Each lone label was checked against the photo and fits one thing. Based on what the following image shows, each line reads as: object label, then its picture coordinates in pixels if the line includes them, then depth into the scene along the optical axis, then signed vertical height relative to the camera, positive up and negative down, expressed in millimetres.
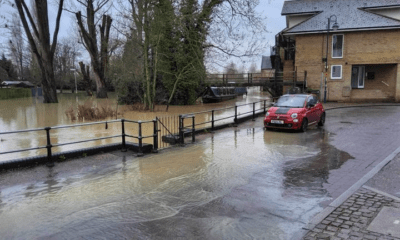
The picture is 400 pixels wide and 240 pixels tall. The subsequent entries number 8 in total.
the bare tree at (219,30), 22219 +4117
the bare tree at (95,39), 33156 +5520
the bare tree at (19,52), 56181 +7694
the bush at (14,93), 42531 -549
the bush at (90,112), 19438 -1541
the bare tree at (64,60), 60272 +5950
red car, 13008 -1150
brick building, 27619 +3223
